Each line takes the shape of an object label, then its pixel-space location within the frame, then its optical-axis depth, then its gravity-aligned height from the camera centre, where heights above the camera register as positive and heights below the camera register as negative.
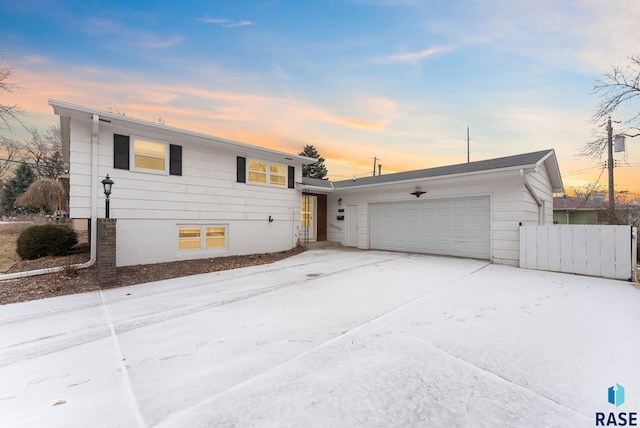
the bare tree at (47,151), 22.58 +5.98
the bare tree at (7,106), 9.63 +4.27
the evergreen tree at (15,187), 29.17 +3.30
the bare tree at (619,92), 9.38 +4.62
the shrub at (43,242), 7.23 -0.73
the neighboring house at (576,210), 21.07 +0.54
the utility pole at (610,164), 11.29 +2.42
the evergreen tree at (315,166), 30.12 +6.10
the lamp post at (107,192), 5.63 +0.53
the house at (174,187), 6.41 +0.88
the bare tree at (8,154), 21.93 +5.57
